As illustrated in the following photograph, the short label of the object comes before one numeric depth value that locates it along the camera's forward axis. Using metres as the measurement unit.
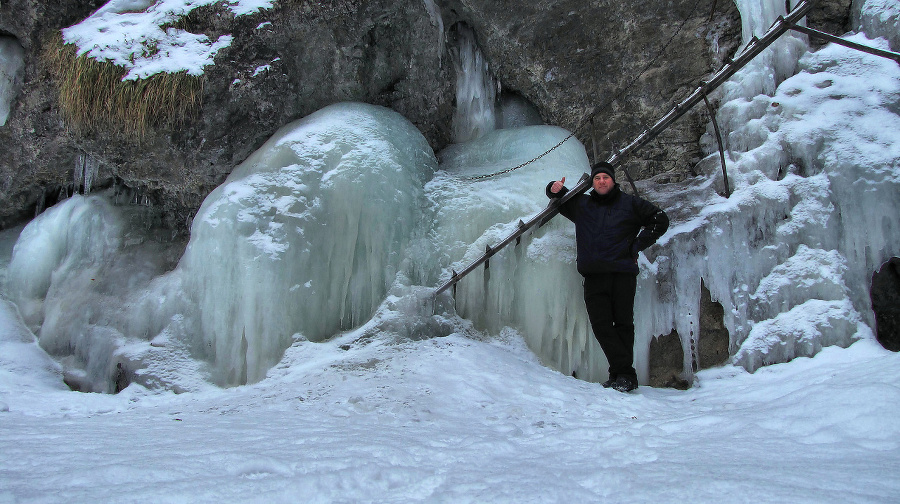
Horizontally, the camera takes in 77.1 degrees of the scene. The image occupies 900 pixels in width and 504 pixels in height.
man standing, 3.75
